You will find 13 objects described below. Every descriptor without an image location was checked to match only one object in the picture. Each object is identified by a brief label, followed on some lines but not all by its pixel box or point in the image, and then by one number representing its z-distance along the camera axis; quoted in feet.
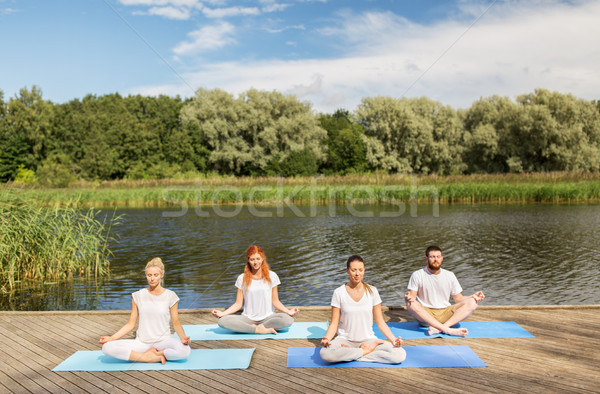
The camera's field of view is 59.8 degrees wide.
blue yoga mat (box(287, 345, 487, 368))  15.43
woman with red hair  19.15
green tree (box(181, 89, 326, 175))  150.71
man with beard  18.90
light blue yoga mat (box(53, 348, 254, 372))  15.51
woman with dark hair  15.69
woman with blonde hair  15.79
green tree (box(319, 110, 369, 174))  156.56
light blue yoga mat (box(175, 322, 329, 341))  18.72
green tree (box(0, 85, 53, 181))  165.89
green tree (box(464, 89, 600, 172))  141.79
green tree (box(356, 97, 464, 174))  154.51
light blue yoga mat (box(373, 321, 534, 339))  18.39
